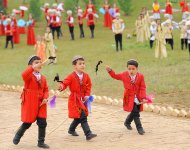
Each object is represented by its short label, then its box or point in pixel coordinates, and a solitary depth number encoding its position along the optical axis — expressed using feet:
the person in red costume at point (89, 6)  96.60
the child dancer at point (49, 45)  69.15
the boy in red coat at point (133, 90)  29.73
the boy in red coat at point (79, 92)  28.58
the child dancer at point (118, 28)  75.00
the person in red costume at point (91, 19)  92.39
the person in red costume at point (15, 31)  88.45
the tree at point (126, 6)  111.45
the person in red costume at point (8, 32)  85.45
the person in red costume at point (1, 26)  95.65
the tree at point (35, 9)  106.22
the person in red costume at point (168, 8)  100.73
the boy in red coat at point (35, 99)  27.02
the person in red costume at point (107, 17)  103.09
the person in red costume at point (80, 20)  92.68
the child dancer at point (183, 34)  72.59
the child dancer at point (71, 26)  90.77
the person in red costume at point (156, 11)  97.04
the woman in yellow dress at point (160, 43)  67.02
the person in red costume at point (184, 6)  101.75
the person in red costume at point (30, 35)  89.66
